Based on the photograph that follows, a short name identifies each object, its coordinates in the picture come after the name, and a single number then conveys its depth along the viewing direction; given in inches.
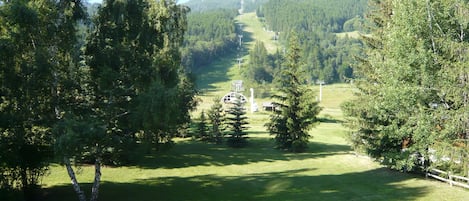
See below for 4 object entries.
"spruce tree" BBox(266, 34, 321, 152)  1631.4
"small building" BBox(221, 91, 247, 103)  4171.3
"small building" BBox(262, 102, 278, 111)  3649.1
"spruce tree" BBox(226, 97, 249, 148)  1793.8
